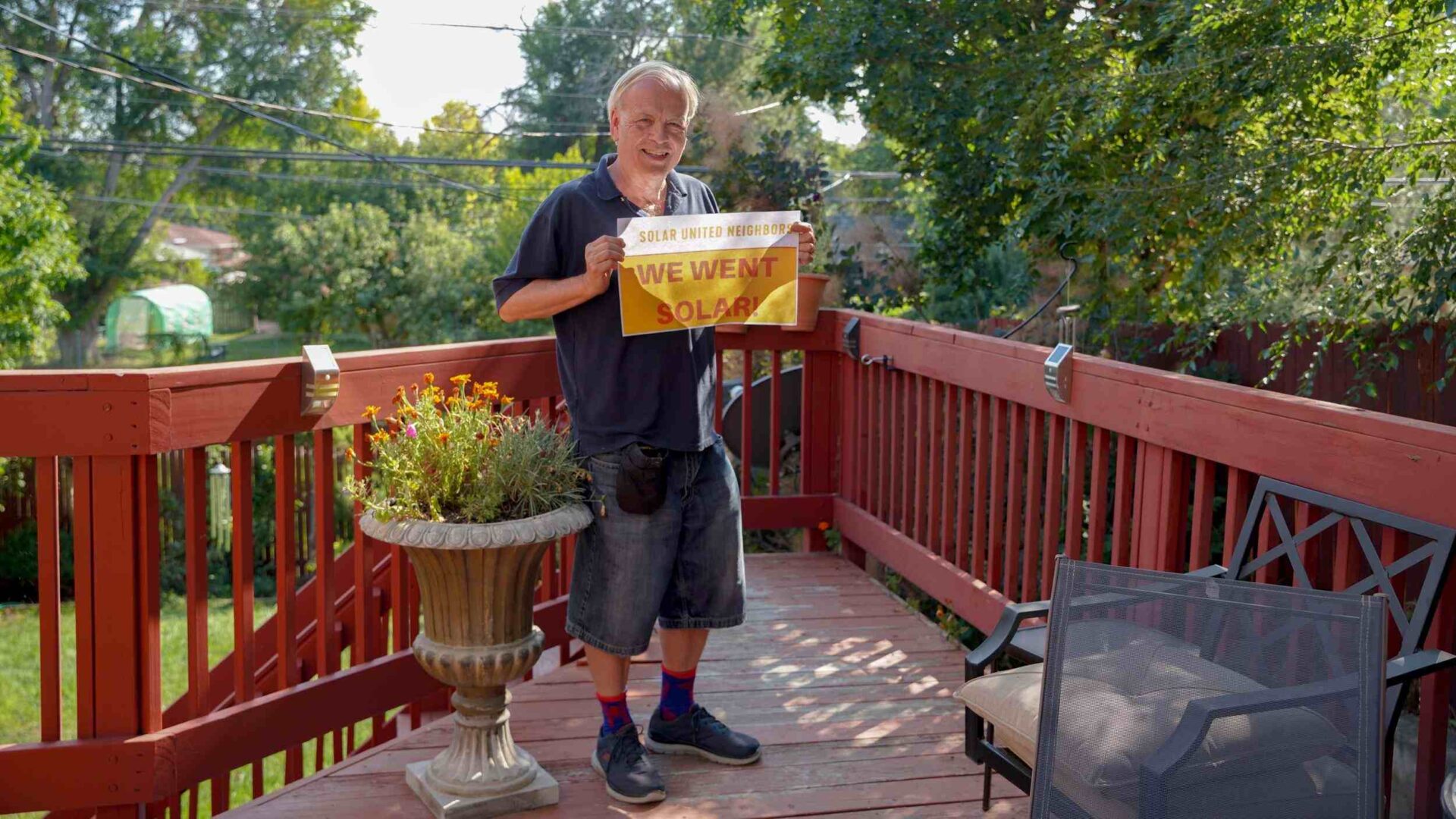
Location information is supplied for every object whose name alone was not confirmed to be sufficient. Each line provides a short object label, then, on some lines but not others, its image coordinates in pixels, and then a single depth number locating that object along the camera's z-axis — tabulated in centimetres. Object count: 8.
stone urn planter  264
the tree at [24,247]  1537
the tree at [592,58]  3219
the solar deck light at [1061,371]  329
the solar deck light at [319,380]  293
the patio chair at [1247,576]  214
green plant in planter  267
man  267
